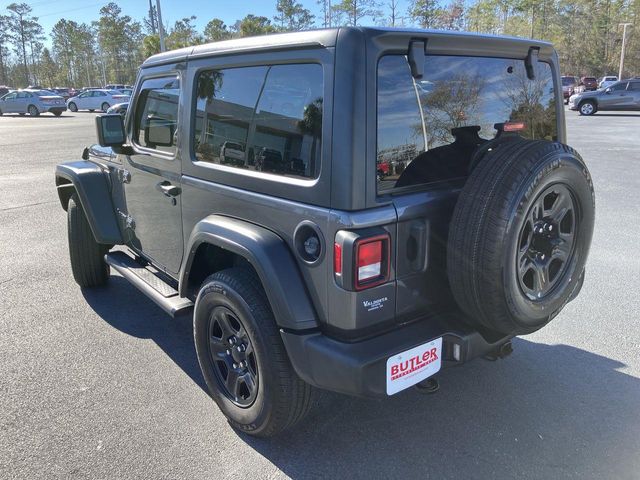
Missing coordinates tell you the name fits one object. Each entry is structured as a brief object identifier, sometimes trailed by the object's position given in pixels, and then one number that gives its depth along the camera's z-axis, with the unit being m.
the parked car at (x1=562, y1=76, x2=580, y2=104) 34.41
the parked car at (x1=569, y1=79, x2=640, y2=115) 23.83
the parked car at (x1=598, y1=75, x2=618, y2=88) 44.71
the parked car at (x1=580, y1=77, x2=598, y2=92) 39.53
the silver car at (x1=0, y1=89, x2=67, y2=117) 31.11
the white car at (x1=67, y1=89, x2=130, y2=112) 33.85
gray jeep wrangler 2.05
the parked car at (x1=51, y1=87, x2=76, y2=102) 48.15
